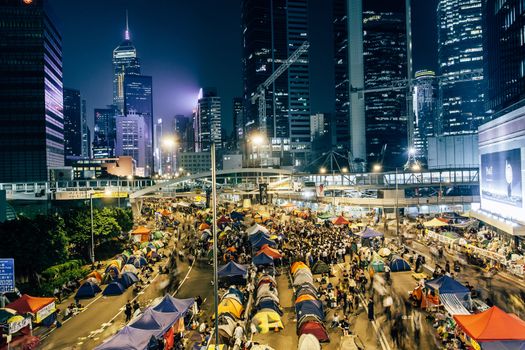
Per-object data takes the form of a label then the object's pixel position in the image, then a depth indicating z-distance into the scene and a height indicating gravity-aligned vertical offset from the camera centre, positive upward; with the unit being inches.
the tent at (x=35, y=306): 762.2 -239.6
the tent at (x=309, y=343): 577.0 -240.8
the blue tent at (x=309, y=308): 700.7 -236.1
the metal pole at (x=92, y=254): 1395.9 -265.2
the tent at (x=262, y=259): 1122.5 -237.1
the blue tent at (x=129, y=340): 578.2 -235.2
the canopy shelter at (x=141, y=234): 1694.1 -241.4
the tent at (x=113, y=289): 1026.1 -279.5
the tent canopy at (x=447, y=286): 740.0 -214.4
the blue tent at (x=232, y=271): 983.7 -232.8
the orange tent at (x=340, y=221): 1707.7 -209.0
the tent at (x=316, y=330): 655.8 -252.8
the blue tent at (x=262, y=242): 1332.4 -226.5
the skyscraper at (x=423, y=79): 6630.4 +1443.3
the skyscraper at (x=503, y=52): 3176.7 +982.6
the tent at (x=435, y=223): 1599.4 -212.7
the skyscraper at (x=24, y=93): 3612.2 +755.3
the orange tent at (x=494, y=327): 534.3 -212.6
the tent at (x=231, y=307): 742.6 -243.2
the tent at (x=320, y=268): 1091.9 -255.6
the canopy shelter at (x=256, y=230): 1481.7 -206.7
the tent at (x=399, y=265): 1098.1 -256.0
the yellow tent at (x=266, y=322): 717.3 -259.9
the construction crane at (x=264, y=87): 7012.8 +1532.2
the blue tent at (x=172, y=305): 714.8 -229.0
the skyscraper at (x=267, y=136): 7298.2 +685.1
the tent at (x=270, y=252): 1171.3 -226.7
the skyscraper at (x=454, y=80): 5712.6 +1353.1
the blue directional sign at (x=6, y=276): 708.7 -166.1
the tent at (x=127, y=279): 1080.7 -271.9
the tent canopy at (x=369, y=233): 1360.7 -211.4
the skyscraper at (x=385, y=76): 7416.3 +1736.3
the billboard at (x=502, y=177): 1296.8 -37.9
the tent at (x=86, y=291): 1008.9 -278.6
